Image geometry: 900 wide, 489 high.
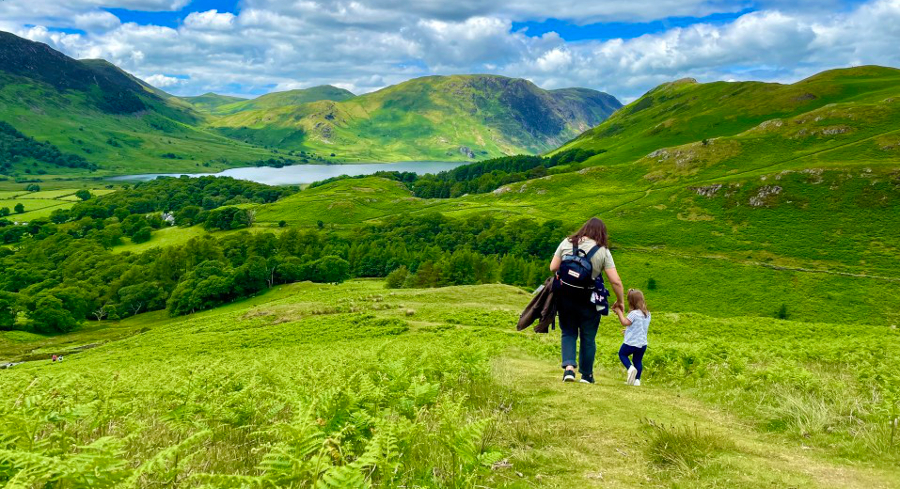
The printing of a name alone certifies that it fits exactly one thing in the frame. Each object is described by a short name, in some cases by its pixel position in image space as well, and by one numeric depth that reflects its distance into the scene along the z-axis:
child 13.38
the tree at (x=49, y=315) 100.00
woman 11.37
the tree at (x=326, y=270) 131.88
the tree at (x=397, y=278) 114.44
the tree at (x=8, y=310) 98.38
